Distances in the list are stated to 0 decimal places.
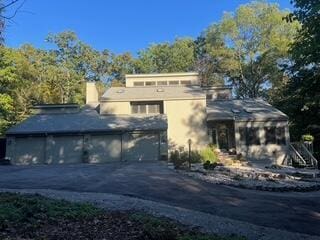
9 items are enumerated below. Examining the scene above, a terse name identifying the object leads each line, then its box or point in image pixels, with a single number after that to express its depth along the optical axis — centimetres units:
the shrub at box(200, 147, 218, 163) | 1503
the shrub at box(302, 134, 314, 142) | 1674
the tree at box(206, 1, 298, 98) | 2638
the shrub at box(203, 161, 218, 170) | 1242
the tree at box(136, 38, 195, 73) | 3030
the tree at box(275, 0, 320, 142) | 692
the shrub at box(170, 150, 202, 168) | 1477
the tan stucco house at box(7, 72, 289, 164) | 1613
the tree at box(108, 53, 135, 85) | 3160
